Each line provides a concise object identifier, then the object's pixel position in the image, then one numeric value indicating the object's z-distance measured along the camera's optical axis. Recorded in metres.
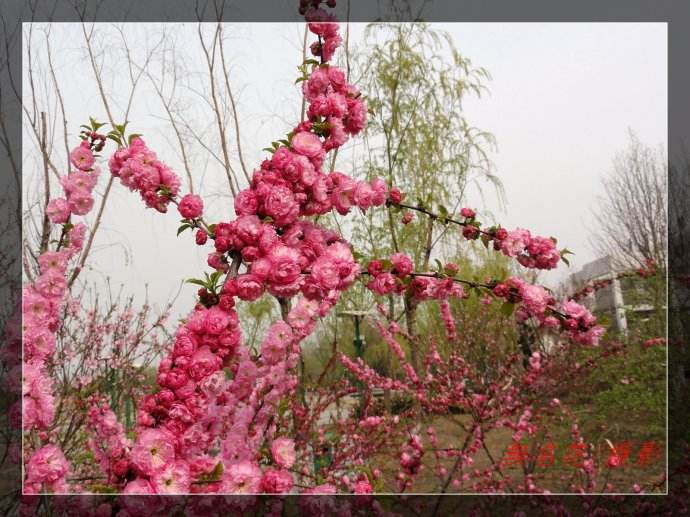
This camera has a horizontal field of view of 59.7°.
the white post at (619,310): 6.25
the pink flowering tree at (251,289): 1.01
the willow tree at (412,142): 5.05
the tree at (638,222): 6.45
